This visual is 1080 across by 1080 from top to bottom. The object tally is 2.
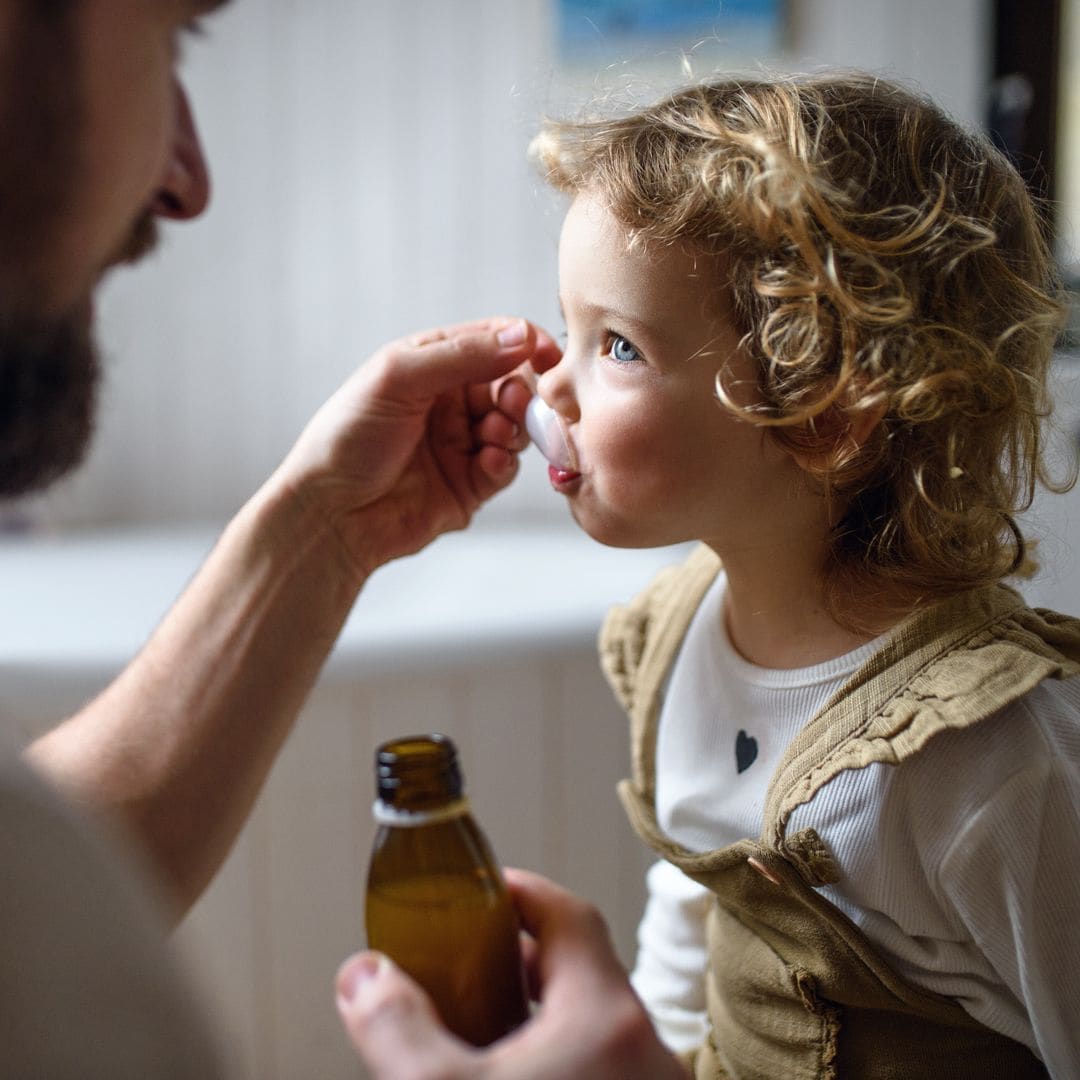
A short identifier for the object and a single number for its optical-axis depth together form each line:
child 0.55
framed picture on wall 1.94
